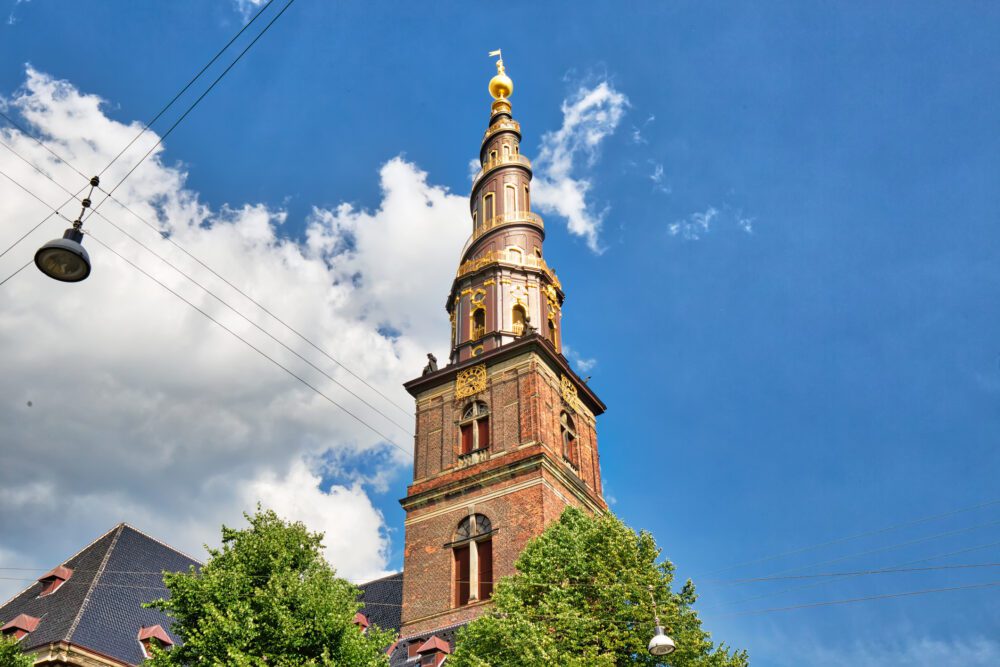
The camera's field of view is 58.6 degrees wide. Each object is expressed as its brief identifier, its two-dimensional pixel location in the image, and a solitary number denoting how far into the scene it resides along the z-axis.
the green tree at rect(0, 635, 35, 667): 22.05
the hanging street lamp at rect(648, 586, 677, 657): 16.28
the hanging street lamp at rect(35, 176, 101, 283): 12.14
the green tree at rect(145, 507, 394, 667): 18.72
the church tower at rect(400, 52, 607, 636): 31.50
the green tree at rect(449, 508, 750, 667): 19.92
